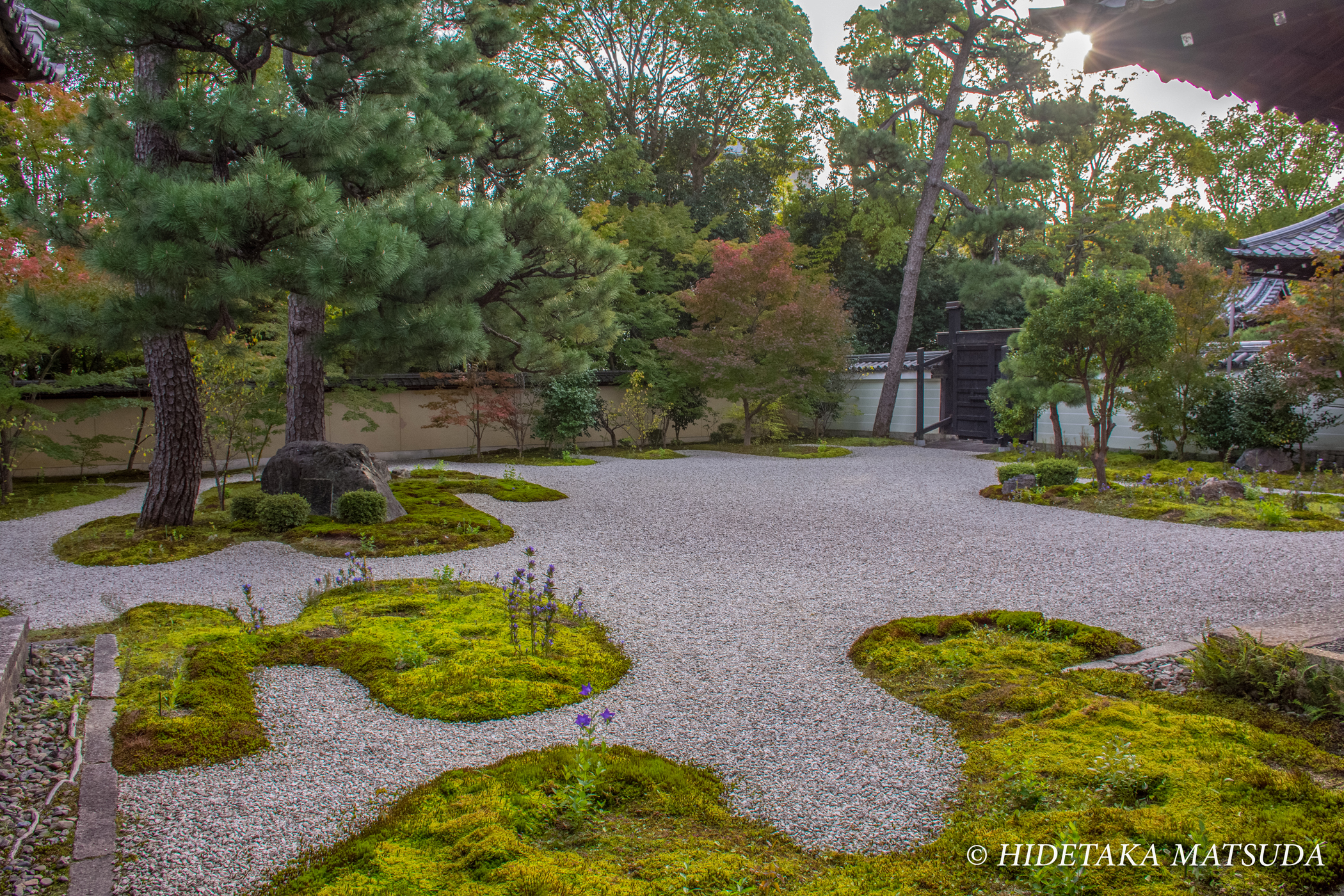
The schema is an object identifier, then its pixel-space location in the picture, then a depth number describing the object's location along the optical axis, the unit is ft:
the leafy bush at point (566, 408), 44.04
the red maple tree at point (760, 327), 46.47
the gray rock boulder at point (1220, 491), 25.04
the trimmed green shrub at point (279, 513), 21.88
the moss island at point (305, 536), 19.31
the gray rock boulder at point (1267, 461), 31.55
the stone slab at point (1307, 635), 9.62
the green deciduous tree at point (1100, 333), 25.08
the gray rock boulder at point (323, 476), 23.82
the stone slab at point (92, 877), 6.13
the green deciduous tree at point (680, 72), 64.80
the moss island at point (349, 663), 9.07
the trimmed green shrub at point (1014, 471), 28.99
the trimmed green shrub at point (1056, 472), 28.32
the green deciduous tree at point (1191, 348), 33.50
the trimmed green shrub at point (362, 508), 22.84
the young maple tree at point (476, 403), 40.83
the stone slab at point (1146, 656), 10.94
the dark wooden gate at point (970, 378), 46.98
